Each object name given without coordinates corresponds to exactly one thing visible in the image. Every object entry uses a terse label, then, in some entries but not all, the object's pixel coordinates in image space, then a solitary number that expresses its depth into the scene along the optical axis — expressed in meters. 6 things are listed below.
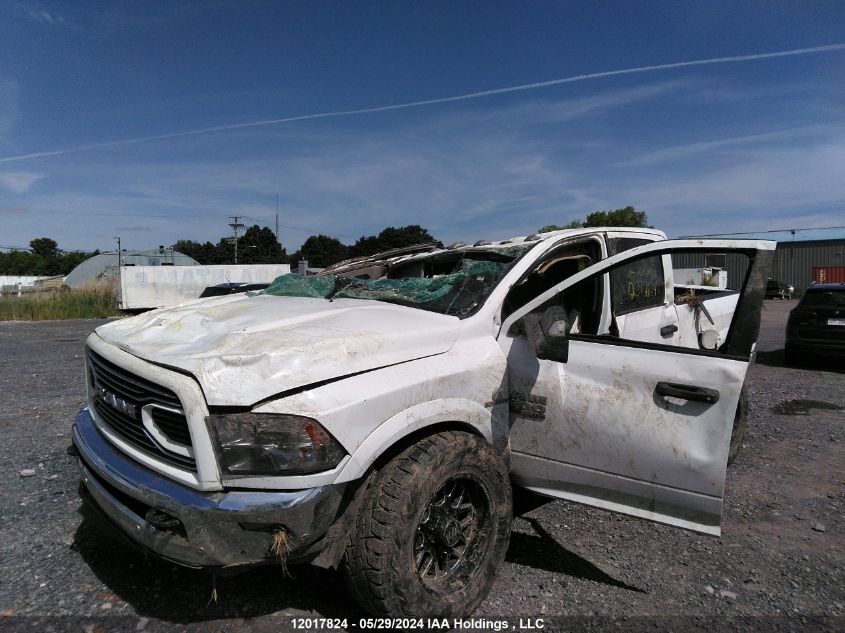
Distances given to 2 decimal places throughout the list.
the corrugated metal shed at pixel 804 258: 38.56
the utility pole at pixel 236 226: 60.03
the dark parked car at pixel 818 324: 8.78
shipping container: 37.00
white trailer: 23.84
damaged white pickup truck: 2.00
